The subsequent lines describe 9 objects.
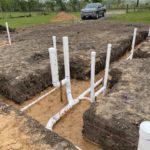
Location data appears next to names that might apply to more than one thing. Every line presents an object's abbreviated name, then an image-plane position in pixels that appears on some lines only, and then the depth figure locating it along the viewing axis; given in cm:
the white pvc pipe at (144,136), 119
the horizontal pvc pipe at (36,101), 317
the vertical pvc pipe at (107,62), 315
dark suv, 1228
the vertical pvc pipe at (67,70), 316
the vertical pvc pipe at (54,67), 320
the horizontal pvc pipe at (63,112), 274
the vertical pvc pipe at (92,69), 289
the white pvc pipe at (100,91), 330
